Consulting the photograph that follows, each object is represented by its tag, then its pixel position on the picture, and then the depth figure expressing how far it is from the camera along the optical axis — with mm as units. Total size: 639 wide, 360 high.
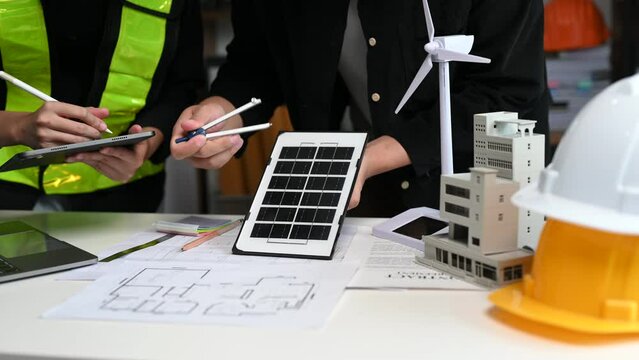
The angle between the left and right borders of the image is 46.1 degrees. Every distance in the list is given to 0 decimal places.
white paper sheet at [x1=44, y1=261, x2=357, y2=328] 889
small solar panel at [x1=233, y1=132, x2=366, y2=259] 1127
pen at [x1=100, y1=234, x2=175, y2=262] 1148
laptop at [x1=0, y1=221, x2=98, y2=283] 1077
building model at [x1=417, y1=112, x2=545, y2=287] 941
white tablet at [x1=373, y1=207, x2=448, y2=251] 1148
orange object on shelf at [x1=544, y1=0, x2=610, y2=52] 2508
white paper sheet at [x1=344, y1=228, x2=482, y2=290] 978
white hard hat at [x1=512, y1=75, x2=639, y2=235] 776
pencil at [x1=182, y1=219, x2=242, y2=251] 1182
